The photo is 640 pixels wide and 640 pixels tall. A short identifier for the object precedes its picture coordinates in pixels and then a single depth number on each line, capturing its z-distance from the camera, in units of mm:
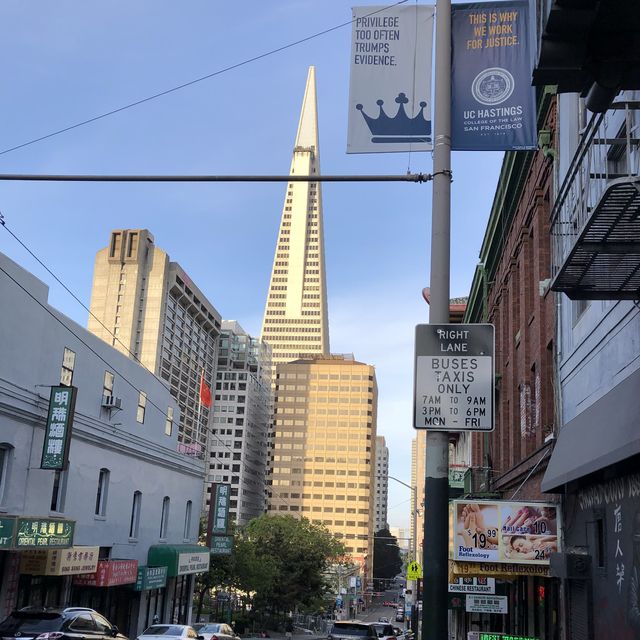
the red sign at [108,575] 26344
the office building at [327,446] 183000
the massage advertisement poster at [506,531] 13852
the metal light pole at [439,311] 6418
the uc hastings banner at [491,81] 7816
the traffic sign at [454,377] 6762
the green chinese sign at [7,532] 20625
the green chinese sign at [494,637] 14238
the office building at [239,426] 179500
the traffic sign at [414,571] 35719
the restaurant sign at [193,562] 33997
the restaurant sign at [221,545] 39531
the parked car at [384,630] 28855
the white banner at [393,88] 8062
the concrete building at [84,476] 22844
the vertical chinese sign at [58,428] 23516
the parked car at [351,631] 23125
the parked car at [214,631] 26172
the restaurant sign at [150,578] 30391
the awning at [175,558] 33125
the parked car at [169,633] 21891
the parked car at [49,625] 15711
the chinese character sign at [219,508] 39000
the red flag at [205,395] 44241
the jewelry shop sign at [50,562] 23016
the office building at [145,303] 152500
